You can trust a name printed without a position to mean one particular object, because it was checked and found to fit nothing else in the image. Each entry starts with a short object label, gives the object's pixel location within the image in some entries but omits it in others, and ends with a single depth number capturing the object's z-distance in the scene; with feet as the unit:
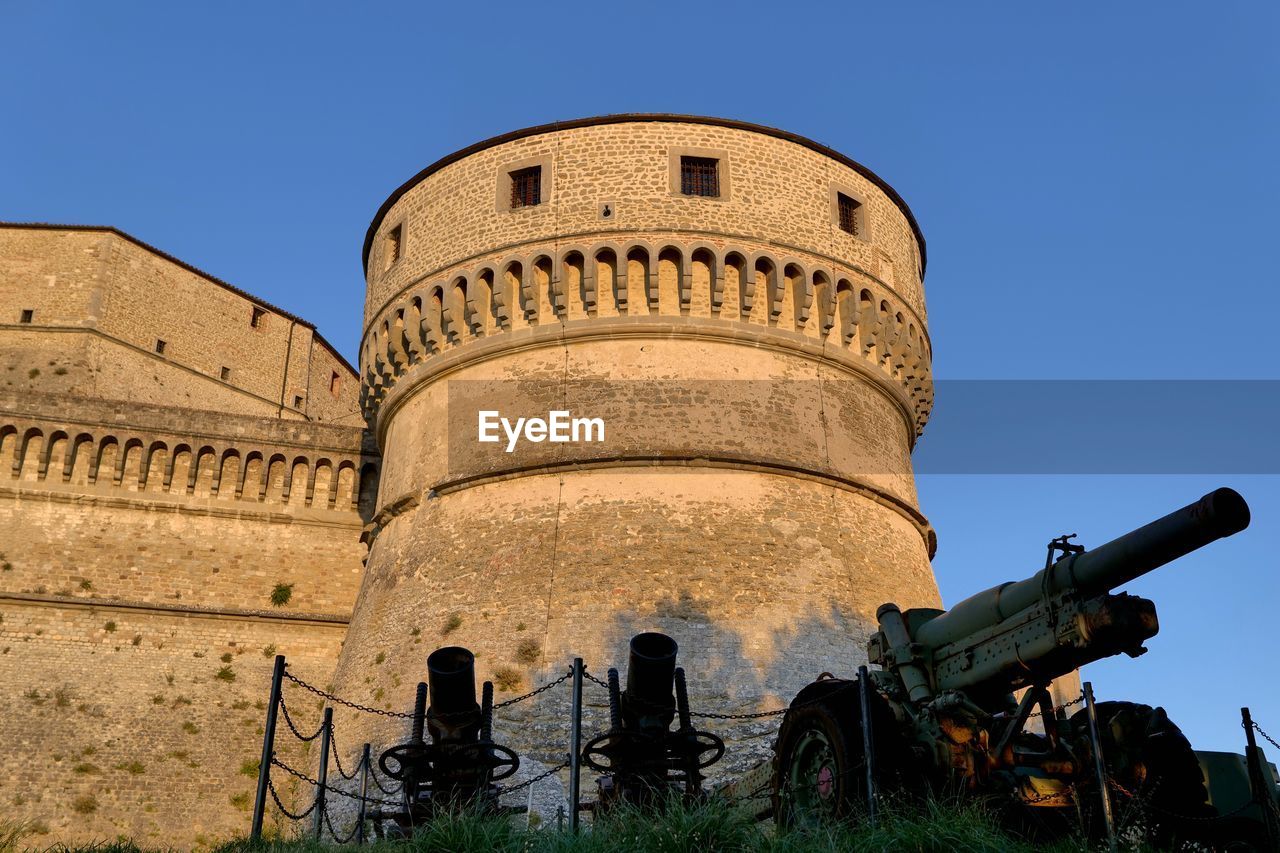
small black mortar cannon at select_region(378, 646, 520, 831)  34.68
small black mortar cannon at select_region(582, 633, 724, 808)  33.65
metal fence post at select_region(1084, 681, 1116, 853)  27.96
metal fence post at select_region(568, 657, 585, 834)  31.89
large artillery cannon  28.09
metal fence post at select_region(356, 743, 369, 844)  37.89
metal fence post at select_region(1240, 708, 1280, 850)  30.81
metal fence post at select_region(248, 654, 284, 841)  34.32
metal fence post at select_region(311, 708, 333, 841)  38.15
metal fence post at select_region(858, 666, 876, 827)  27.64
